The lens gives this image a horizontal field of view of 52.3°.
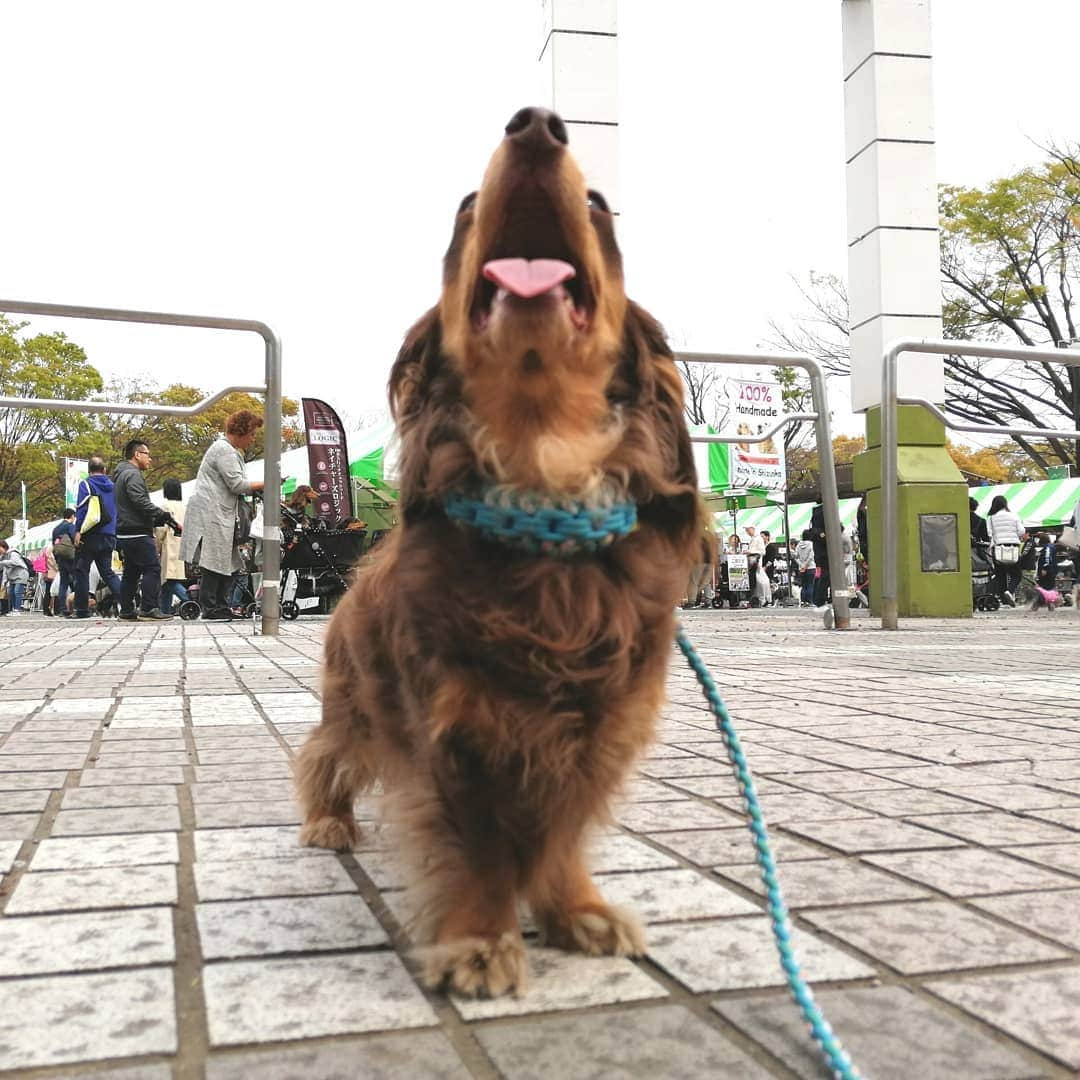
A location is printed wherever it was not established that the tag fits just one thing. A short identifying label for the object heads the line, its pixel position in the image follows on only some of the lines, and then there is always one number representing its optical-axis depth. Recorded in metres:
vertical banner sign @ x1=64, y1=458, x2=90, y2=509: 28.52
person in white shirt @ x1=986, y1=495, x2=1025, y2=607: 16.20
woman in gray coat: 9.85
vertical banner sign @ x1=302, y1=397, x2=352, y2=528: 13.06
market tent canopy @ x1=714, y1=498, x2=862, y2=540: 28.19
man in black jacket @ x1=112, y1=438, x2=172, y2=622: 11.17
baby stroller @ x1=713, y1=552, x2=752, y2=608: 18.83
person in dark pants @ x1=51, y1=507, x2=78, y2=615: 18.52
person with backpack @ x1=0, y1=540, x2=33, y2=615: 26.06
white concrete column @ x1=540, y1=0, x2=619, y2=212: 9.95
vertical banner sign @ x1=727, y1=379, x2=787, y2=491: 14.95
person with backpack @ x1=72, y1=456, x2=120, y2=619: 12.56
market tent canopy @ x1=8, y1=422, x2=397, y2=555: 14.46
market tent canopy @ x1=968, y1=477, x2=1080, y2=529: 21.78
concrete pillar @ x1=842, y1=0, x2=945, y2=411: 10.58
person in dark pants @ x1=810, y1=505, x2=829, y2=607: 16.91
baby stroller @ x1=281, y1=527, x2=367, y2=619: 12.70
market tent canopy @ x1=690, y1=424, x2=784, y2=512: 17.23
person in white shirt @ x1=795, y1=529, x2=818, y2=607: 21.64
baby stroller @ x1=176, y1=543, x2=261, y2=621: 12.36
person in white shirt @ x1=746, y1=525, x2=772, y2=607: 20.69
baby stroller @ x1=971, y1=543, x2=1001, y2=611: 15.38
